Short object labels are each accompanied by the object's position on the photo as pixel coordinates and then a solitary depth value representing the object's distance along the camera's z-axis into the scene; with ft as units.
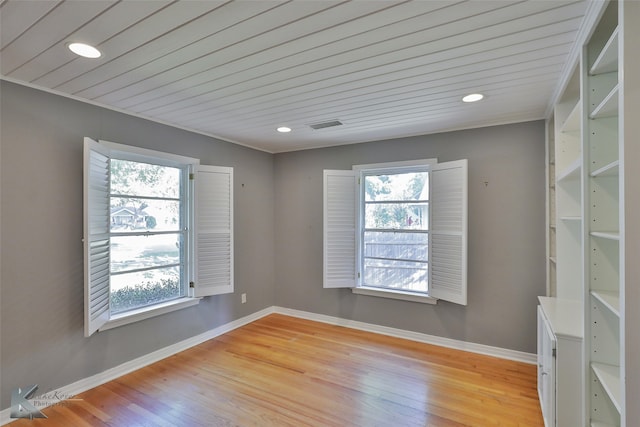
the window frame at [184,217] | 10.85
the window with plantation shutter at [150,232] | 8.20
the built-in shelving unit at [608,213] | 3.78
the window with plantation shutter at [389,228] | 11.27
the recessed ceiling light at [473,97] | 8.00
